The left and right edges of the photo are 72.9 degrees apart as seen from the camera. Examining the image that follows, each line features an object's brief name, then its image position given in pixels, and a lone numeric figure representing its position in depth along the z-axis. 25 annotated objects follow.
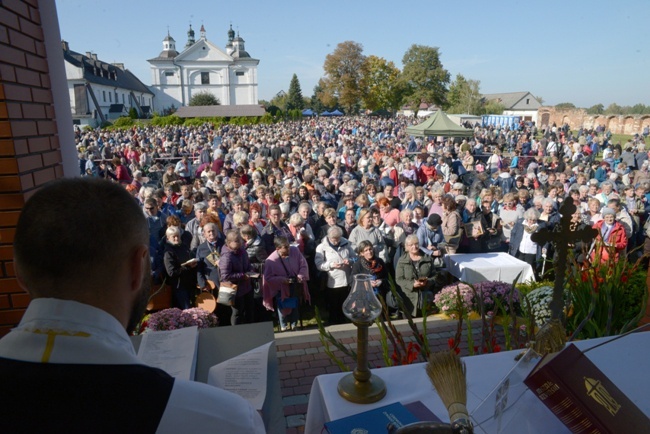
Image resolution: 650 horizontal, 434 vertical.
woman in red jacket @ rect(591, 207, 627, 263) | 6.88
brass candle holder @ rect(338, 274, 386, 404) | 1.86
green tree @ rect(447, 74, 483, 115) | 73.75
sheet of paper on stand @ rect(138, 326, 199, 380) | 1.86
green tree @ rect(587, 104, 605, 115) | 73.18
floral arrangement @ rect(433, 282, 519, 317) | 5.30
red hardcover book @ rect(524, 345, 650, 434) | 1.44
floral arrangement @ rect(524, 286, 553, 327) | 4.84
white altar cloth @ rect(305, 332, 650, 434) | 1.77
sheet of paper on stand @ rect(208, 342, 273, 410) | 1.70
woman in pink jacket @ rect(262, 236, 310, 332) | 5.80
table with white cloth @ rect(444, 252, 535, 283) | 6.53
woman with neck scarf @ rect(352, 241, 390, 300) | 5.93
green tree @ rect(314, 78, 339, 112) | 77.00
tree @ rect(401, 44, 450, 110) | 72.75
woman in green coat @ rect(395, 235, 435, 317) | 6.04
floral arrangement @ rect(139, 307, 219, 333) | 4.27
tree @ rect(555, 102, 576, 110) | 82.81
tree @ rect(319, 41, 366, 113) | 74.94
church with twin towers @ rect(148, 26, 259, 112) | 78.25
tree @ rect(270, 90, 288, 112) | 91.28
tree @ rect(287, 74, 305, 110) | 87.69
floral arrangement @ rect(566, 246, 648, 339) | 4.21
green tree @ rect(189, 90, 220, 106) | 69.88
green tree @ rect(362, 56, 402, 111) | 74.62
